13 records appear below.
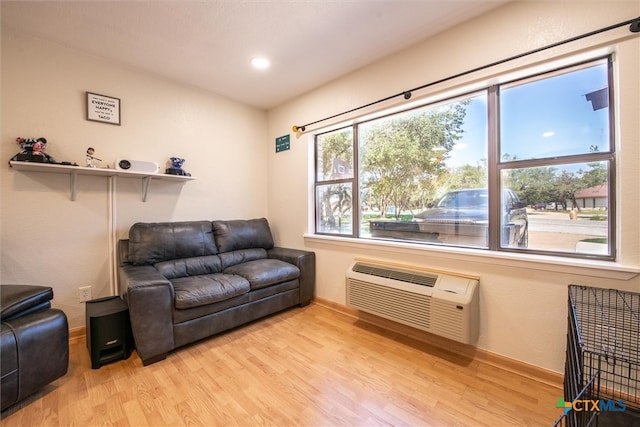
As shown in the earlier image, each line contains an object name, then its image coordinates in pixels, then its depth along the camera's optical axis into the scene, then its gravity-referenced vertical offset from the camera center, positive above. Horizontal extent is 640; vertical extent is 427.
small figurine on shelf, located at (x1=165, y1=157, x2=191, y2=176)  2.66 +0.48
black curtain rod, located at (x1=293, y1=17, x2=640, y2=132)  1.37 +1.04
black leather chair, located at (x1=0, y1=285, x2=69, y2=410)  1.37 -0.74
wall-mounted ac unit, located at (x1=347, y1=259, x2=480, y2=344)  1.85 -0.70
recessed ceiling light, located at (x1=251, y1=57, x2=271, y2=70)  2.45 +1.47
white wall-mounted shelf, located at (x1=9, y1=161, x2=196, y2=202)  1.95 +0.37
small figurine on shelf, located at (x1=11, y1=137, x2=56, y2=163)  1.93 +0.49
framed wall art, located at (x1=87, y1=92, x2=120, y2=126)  2.33 +0.99
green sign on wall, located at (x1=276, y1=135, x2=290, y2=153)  3.44 +0.95
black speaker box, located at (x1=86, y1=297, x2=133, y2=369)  1.79 -0.87
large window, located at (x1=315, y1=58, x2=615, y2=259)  1.61 +0.33
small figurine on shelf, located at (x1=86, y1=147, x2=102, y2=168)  2.23 +0.51
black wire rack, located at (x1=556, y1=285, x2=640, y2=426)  0.99 -0.58
